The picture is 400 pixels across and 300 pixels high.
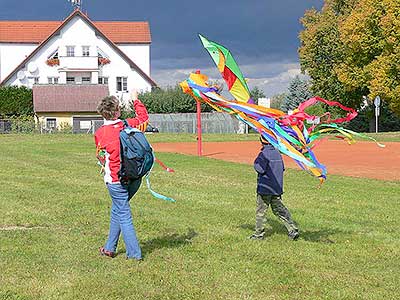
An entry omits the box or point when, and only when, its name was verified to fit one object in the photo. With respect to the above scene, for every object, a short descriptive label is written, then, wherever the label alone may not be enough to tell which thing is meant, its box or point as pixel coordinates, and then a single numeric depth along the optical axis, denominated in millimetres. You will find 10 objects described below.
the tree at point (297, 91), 71525
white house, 63219
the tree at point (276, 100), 93581
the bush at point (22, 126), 47188
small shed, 56500
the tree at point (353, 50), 44906
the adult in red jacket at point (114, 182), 7062
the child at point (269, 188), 8164
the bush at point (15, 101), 57062
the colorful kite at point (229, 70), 7840
